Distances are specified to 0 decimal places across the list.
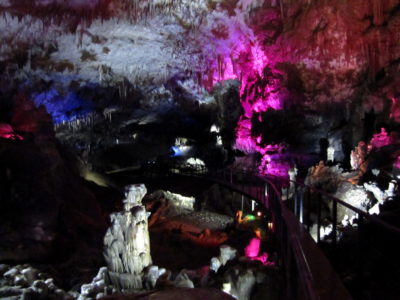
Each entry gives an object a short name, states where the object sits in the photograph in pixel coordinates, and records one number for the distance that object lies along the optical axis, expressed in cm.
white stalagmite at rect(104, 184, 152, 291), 648
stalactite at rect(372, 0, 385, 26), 1359
